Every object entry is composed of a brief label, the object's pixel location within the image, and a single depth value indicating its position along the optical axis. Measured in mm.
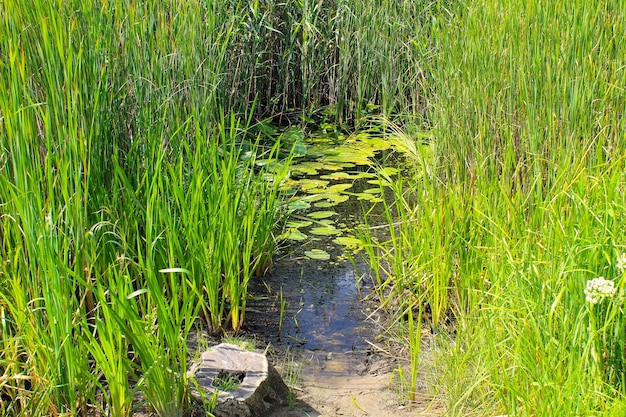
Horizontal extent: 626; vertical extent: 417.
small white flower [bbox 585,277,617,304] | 1694
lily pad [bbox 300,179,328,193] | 4398
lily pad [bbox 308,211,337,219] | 4043
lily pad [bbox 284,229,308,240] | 3700
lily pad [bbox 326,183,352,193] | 4363
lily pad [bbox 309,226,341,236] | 3842
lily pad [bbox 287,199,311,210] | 4023
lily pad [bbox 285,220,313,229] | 3883
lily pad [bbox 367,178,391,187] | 4379
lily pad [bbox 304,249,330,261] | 3604
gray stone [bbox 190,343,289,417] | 2256
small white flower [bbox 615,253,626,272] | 1754
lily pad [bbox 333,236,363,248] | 3723
